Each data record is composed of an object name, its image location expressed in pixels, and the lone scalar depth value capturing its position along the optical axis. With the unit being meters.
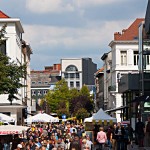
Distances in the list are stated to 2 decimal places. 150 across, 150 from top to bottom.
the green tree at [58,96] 146.62
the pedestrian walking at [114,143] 38.03
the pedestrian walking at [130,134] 41.68
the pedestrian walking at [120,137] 37.75
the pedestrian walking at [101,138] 35.94
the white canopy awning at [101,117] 47.65
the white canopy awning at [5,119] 39.41
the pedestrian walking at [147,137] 35.31
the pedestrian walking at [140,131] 38.44
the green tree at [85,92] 157.30
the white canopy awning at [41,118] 57.09
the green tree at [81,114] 128.88
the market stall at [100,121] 47.09
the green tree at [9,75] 31.91
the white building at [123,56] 103.81
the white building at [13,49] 72.75
